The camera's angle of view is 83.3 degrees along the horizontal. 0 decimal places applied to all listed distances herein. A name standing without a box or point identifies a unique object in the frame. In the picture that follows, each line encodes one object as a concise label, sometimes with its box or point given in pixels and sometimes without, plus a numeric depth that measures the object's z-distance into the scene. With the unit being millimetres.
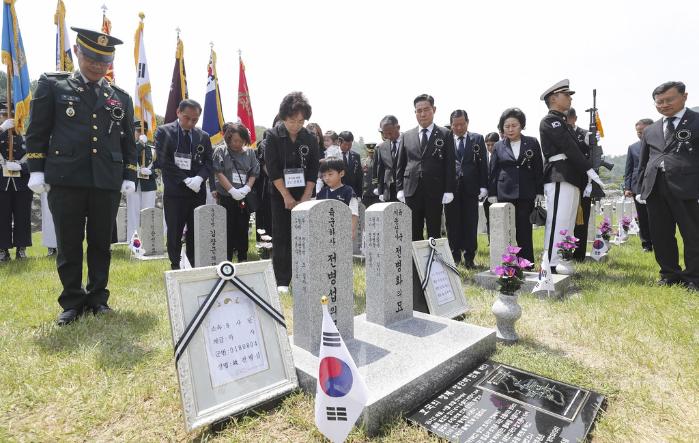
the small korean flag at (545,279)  4113
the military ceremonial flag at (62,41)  7602
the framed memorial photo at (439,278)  3670
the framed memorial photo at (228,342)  1931
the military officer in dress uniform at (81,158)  3246
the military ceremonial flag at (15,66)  5695
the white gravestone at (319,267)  2588
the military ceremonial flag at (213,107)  10078
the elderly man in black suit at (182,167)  4965
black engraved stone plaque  1896
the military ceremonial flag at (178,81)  9284
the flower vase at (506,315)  3098
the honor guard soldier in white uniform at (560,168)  4980
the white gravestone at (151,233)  7723
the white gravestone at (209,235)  4910
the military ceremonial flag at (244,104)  11062
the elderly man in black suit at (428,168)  5047
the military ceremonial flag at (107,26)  8812
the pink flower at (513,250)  3157
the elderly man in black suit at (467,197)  6145
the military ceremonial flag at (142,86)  9008
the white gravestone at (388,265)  3225
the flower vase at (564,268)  5008
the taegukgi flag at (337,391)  1669
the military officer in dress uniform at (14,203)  6611
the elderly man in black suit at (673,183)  4500
